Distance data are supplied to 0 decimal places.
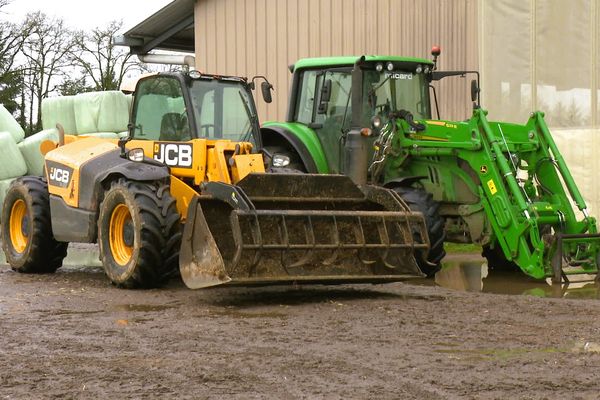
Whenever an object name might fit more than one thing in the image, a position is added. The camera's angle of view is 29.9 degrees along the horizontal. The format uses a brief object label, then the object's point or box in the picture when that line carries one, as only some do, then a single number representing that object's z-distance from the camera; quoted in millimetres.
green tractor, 11555
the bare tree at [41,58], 35875
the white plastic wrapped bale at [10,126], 23578
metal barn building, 16438
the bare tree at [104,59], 35812
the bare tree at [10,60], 35625
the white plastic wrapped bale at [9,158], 22203
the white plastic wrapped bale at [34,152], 22969
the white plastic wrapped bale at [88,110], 23812
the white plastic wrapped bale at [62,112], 24359
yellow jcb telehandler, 9852
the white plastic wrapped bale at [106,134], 23180
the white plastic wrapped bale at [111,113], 23719
